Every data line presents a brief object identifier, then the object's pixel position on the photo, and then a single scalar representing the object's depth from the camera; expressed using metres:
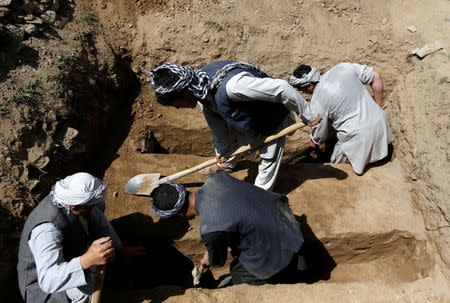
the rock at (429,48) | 4.12
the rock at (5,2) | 3.87
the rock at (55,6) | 4.34
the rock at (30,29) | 3.96
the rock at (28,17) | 4.03
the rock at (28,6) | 4.09
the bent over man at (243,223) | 2.42
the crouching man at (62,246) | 2.26
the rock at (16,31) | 3.81
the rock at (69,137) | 3.67
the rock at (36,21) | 4.05
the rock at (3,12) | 3.82
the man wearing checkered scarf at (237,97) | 2.54
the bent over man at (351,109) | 3.65
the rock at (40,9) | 4.20
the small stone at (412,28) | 4.54
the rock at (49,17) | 4.22
